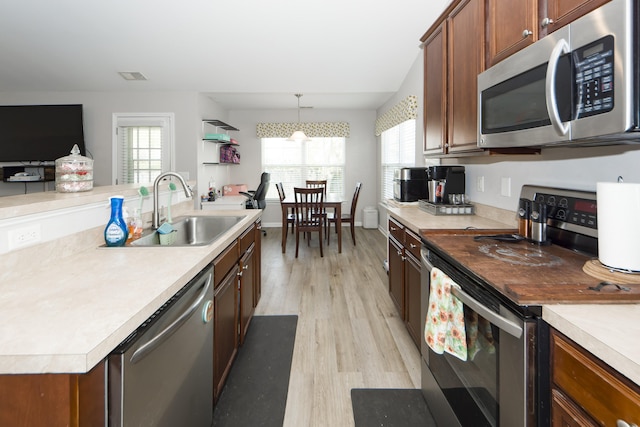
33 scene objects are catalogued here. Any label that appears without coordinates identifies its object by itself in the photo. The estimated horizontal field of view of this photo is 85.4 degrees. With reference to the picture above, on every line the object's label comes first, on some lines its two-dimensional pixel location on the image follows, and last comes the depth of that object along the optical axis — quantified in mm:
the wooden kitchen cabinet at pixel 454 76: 1858
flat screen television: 4945
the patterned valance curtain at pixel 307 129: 7086
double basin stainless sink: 2293
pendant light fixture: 5938
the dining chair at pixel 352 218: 5375
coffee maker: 2660
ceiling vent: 4465
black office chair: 5789
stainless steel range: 901
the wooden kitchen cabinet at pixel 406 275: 2072
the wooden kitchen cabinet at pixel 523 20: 1134
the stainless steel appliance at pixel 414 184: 3350
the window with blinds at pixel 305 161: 7250
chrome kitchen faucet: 1957
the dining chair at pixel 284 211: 5004
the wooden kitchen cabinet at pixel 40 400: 672
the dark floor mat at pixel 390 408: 1661
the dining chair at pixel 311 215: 4801
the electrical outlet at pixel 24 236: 1169
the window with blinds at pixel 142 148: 5133
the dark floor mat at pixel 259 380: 1699
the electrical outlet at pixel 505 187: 2119
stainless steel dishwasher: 791
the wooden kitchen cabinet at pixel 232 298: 1646
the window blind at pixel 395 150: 4805
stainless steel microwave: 873
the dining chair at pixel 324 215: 5089
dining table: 4957
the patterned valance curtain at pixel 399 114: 4272
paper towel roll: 992
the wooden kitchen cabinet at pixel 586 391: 637
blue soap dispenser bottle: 1584
